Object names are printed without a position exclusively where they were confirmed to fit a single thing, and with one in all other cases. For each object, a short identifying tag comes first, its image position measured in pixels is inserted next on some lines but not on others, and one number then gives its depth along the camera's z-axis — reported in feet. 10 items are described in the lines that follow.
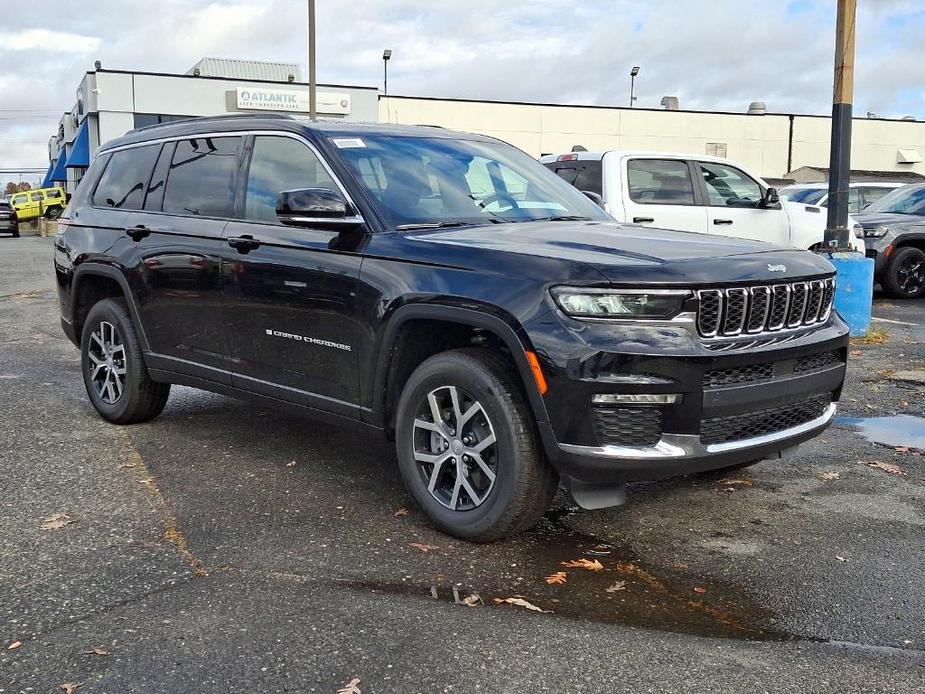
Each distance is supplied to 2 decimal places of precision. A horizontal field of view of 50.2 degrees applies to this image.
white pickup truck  35.40
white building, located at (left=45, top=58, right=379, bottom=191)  120.78
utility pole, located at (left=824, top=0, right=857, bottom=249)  32.19
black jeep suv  12.26
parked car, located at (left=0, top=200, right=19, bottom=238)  143.54
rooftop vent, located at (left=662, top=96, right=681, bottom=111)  145.79
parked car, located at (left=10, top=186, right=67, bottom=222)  158.40
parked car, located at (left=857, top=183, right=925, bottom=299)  44.62
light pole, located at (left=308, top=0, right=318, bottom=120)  71.00
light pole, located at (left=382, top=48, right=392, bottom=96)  160.36
